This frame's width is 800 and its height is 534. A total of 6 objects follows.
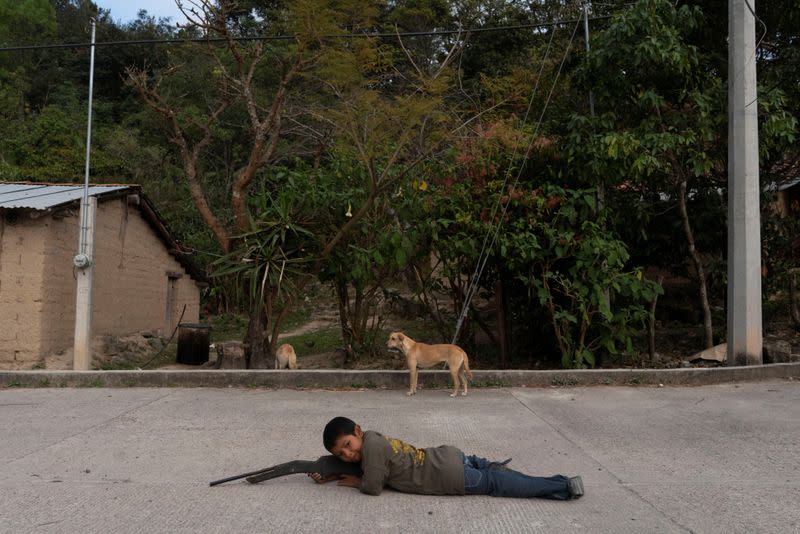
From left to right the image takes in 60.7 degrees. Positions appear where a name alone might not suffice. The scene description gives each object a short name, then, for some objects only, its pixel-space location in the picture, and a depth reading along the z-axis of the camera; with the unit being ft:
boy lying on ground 14.32
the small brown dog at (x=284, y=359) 34.81
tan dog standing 26.12
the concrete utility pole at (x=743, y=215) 30.32
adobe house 38.99
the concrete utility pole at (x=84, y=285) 32.24
